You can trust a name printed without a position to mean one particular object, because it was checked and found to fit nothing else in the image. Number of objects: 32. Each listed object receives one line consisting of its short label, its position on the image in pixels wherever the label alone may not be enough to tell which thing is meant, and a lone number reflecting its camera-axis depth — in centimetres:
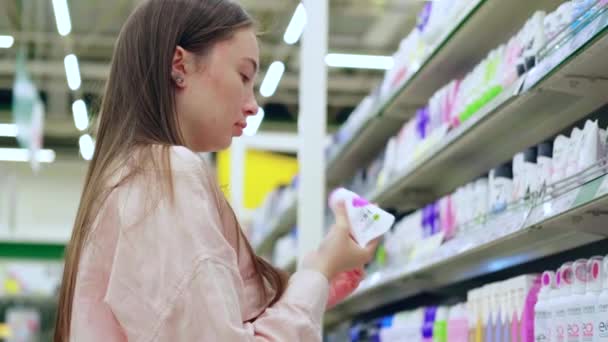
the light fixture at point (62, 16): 1019
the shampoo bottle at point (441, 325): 336
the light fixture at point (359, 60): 1342
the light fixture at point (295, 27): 1038
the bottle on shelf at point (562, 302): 230
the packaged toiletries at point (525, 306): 259
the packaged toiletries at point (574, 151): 247
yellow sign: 950
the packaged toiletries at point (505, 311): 274
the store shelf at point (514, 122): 249
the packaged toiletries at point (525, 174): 278
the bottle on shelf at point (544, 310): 240
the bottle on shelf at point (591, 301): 218
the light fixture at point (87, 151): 1277
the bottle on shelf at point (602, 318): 212
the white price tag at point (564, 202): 234
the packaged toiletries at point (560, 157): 255
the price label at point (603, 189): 216
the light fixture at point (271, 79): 1329
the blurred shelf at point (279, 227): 703
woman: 152
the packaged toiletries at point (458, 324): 316
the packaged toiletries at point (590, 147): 239
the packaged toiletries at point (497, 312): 282
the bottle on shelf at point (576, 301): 224
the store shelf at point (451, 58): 347
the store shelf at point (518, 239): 236
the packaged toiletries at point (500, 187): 302
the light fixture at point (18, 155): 1716
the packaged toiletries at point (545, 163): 265
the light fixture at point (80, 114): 1376
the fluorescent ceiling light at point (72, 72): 1205
